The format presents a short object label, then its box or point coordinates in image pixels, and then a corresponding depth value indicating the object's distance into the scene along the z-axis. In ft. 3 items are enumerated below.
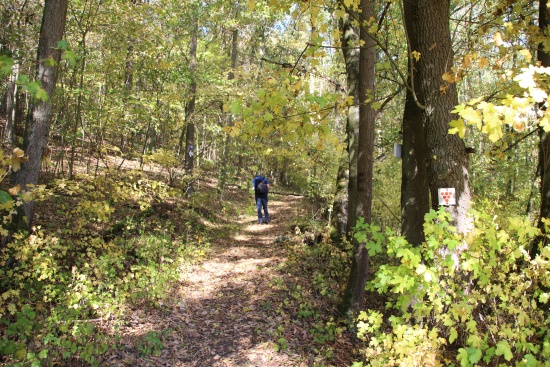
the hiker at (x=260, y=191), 39.99
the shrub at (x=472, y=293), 8.15
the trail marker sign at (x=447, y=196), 10.61
